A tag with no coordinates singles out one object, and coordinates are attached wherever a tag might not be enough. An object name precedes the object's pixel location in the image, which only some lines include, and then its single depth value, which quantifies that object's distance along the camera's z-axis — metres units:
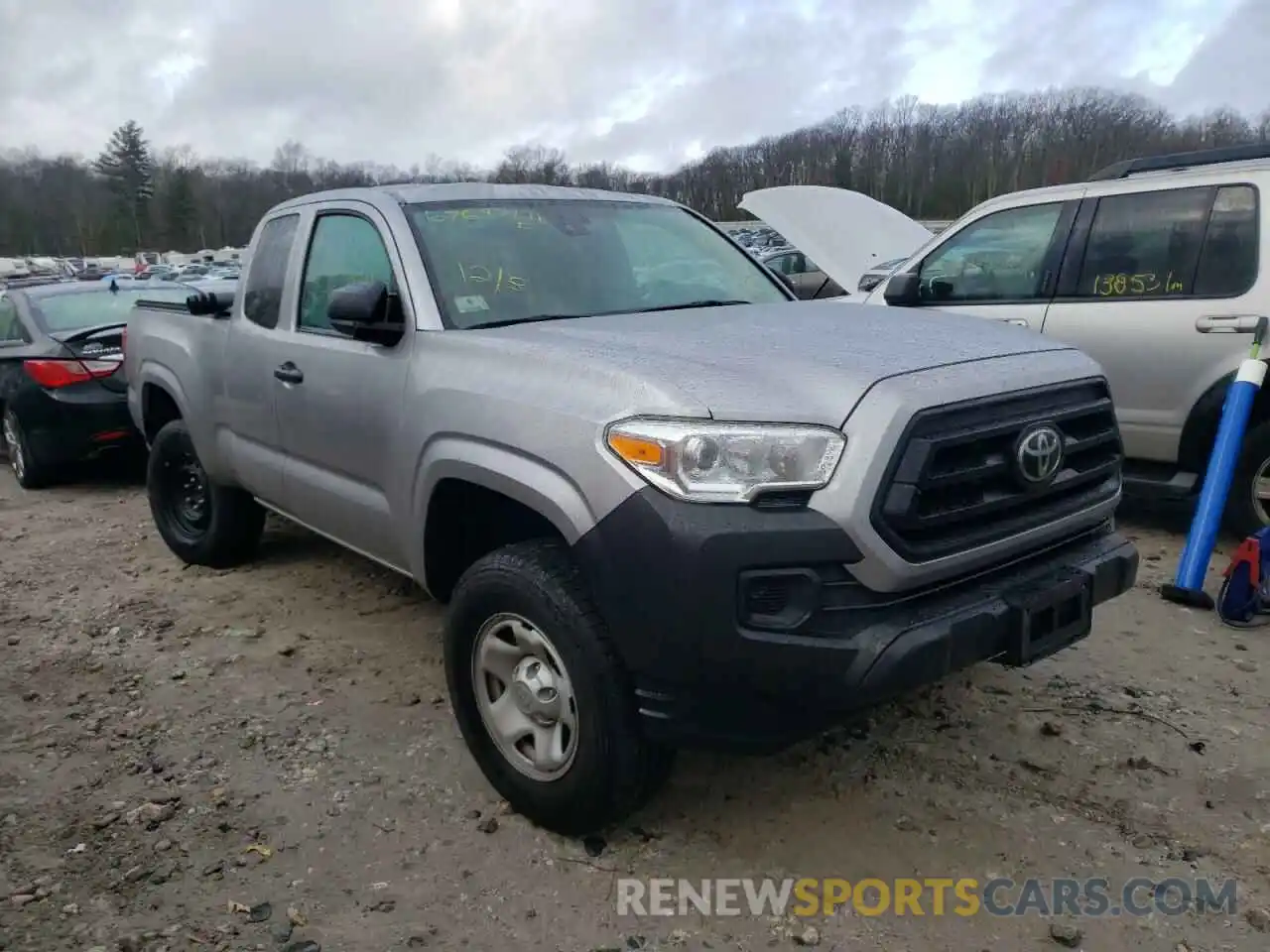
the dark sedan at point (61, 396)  7.48
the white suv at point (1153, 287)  5.22
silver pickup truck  2.43
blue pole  4.65
